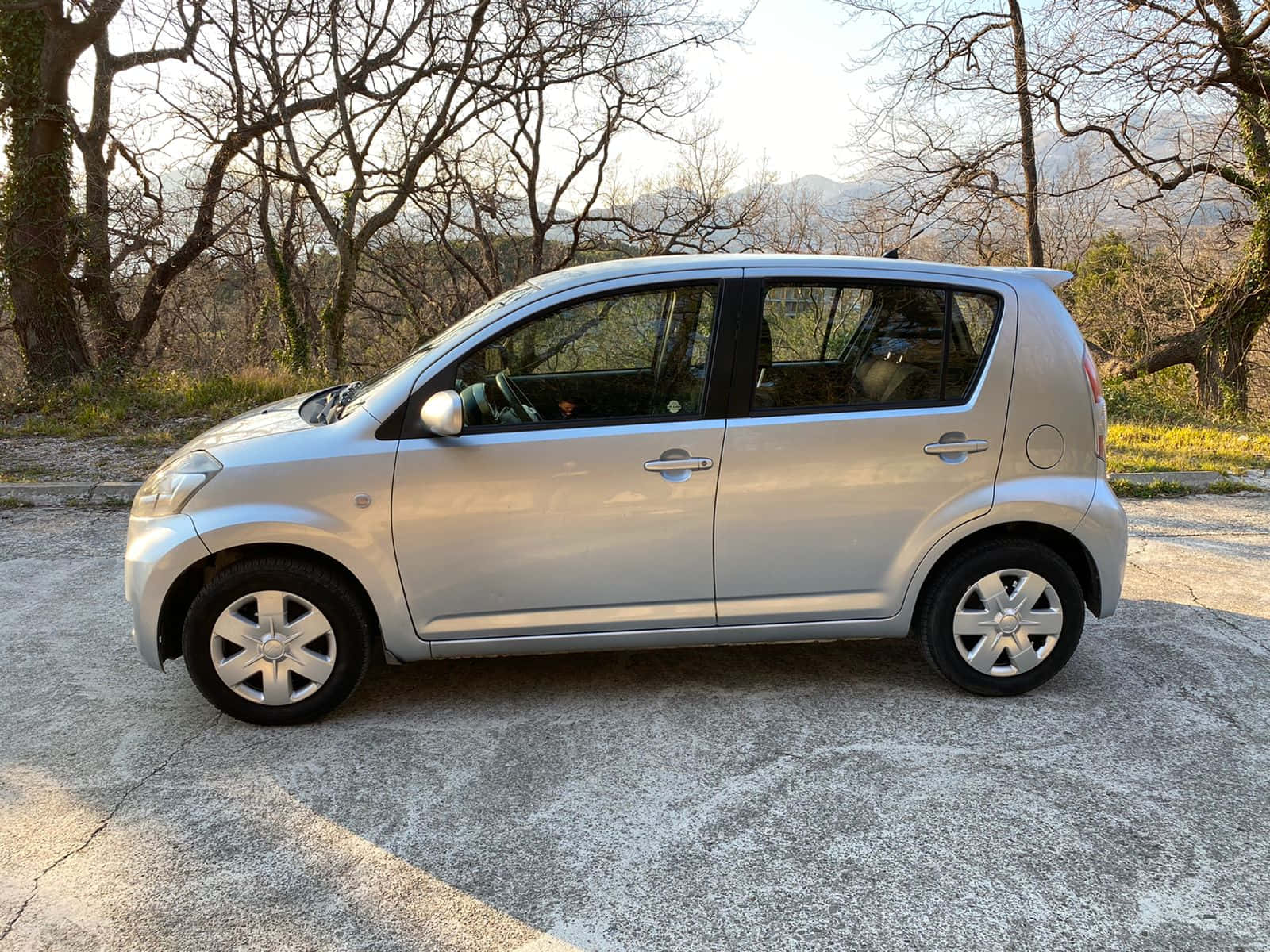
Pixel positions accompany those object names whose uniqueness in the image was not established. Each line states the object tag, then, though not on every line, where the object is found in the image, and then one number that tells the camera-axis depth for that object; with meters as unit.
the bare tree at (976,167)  14.79
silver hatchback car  3.53
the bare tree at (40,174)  12.59
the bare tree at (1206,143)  13.38
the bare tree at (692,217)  19.14
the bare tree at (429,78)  14.49
